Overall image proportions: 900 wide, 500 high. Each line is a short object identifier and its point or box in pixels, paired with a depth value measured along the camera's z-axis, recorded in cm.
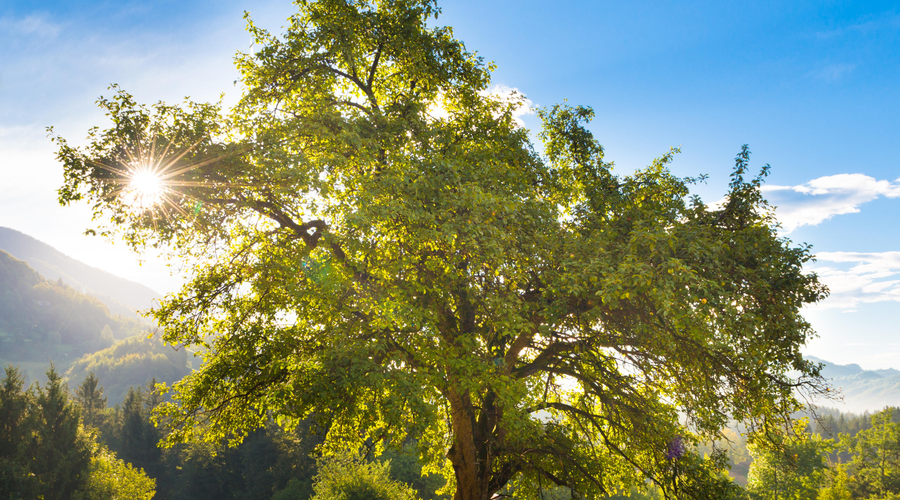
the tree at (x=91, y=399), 6606
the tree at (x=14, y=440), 2877
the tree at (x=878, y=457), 4069
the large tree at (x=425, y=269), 793
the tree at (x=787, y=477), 3497
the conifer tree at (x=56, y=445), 3262
